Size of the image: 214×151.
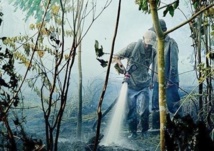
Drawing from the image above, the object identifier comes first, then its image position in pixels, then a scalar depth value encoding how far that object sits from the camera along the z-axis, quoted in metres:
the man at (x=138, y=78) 7.32
